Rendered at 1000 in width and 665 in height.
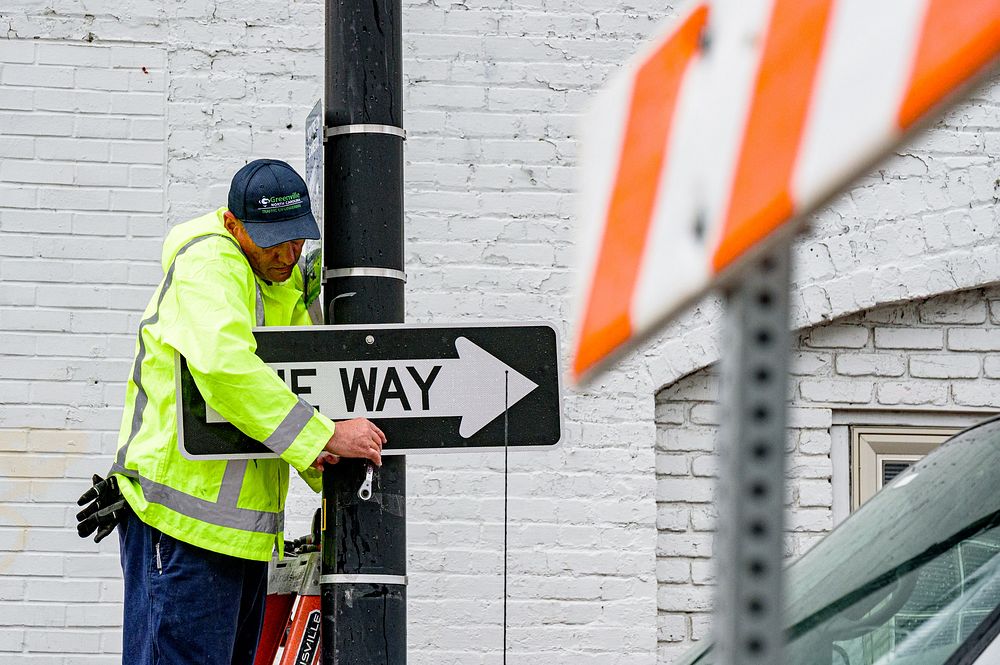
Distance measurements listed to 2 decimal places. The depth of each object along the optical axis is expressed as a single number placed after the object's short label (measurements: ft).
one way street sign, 22.03
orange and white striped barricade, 6.10
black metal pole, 21.63
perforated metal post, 6.49
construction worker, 23.57
